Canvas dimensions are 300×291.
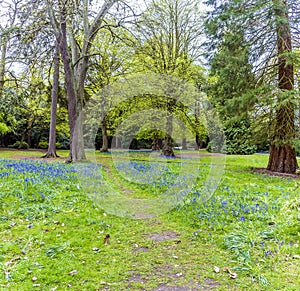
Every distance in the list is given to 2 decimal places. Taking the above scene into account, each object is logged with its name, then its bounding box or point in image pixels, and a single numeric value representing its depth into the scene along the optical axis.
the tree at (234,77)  8.19
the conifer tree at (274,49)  7.78
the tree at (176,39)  14.36
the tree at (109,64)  15.03
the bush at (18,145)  23.72
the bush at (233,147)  19.33
